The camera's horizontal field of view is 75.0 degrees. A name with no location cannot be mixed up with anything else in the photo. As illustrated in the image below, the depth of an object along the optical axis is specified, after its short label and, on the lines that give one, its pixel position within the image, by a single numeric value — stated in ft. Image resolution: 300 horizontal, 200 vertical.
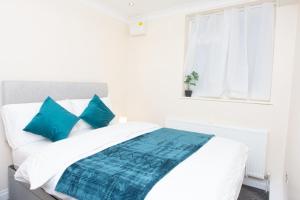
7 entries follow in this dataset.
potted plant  10.32
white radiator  8.31
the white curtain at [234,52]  8.83
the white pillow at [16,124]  6.59
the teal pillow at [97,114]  8.49
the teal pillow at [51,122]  6.72
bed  4.11
